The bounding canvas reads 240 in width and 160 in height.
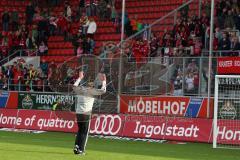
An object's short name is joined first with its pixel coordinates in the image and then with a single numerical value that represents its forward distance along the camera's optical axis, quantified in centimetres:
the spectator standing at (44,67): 3415
